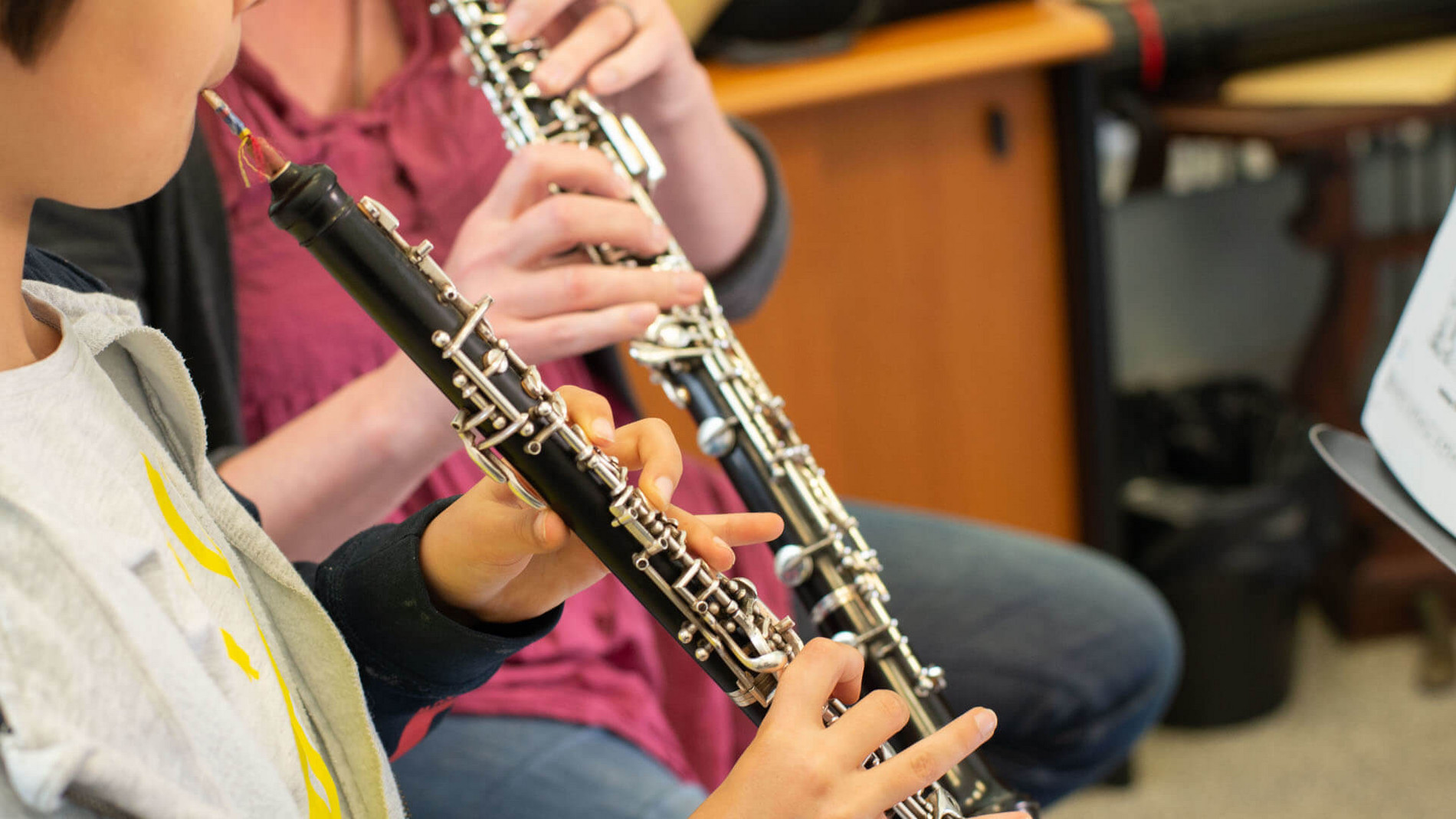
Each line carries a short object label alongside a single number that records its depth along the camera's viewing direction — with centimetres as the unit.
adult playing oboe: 166
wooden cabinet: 247
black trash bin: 270
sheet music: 152
